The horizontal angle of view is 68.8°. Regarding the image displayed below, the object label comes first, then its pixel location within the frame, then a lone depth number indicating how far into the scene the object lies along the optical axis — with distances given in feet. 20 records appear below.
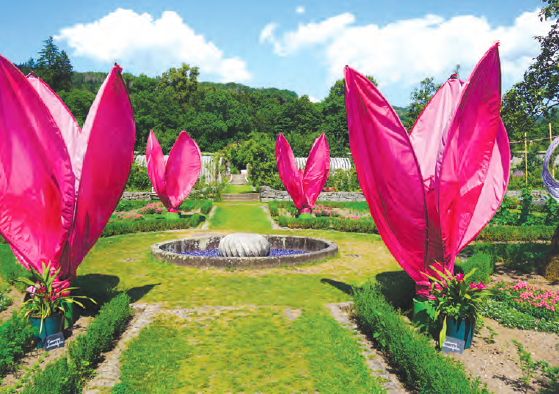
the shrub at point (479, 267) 29.53
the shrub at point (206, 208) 74.31
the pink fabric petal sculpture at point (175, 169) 61.36
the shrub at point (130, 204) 81.39
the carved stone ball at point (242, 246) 37.58
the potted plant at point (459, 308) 18.95
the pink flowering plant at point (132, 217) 65.99
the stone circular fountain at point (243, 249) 35.73
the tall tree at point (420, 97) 145.07
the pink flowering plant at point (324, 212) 71.41
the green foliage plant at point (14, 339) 16.92
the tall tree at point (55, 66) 227.81
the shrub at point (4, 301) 25.17
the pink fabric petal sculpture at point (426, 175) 20.10
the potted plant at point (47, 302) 19.52
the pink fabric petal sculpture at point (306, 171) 59.62
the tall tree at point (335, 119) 175.94
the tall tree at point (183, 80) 280.72
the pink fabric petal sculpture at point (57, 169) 20.01
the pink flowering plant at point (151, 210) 75.61
